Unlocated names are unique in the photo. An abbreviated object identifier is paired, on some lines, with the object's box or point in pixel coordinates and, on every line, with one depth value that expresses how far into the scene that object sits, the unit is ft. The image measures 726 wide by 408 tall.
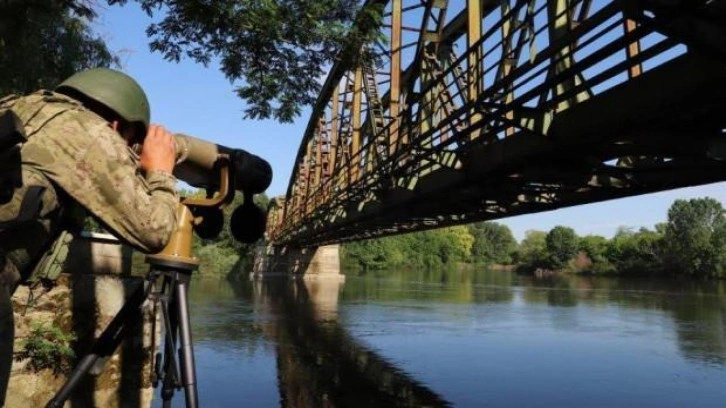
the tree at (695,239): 253.24
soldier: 6.48
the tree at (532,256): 332.80
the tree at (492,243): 474.90
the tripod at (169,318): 7.30
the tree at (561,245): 323.57
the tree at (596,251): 298.15
